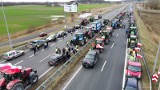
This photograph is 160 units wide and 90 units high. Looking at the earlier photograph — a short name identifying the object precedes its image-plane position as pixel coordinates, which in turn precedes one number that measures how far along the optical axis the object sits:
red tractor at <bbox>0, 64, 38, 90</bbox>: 15.21
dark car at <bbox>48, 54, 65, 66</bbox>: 25.56
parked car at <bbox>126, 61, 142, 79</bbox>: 20.81
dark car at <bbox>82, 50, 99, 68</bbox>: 24.20
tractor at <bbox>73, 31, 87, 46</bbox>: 37.03
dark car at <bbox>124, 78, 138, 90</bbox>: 16.76
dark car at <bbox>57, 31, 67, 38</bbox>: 47.17
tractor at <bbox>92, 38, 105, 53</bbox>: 31.80
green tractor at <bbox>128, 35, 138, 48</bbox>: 33.47
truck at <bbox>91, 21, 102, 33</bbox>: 49.59
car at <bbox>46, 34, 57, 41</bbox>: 42.11
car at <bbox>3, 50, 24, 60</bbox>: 29.25
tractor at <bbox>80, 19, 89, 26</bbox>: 67.43
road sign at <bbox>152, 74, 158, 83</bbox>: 19.56
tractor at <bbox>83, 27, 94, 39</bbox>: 42.80
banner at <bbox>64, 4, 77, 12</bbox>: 62.89
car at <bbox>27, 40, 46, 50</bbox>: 35.62
